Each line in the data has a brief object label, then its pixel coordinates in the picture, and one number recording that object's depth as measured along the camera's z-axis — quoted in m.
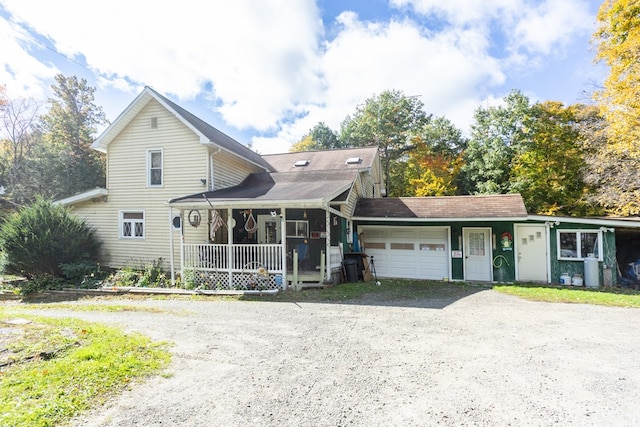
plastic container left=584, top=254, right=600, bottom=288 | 10.79
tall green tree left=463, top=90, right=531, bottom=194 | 22.02
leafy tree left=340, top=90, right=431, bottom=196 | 28.06
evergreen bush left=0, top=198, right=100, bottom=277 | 10.86
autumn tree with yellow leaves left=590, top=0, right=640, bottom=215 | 12.19
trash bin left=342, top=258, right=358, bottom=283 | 11.41
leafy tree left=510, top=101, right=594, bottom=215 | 19.78
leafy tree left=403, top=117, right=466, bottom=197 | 24.80
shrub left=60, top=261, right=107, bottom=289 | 11.05
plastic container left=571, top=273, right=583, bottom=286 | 11.04
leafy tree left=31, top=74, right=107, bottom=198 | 24.02
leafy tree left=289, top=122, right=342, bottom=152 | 35.00
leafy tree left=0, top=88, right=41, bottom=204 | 22.31
